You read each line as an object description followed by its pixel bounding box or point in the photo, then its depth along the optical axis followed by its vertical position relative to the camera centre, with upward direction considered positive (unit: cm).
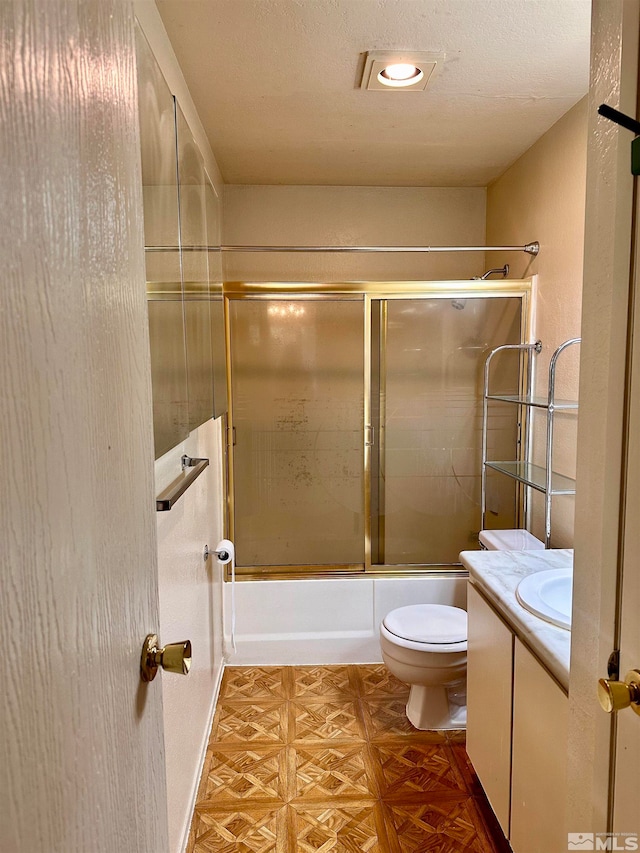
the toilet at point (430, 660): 220 -113
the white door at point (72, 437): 44 -6
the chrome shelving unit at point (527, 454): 201 -36
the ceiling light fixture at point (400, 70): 179 +99
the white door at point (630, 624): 80 -37
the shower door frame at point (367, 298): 267 +35
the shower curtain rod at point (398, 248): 255 +58
